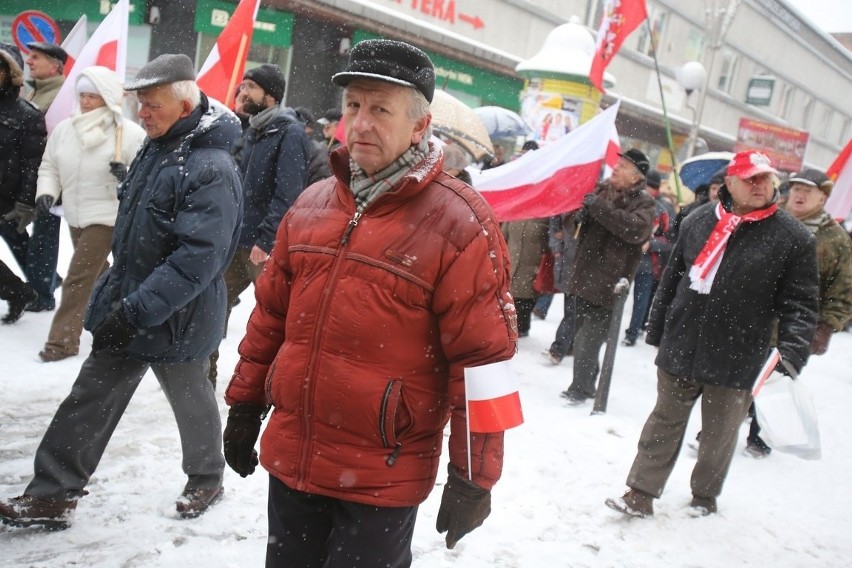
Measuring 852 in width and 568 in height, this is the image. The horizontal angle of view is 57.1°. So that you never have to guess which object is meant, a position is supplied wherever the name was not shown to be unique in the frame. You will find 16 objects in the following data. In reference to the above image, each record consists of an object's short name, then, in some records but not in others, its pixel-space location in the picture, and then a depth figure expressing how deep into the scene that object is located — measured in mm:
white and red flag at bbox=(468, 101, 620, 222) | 6676
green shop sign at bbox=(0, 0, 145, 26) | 15297
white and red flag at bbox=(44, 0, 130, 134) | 6629
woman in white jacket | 5574
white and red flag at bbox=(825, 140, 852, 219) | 8492
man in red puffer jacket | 2219
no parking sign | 9461
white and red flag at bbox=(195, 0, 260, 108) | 7098
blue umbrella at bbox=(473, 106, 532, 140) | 12234
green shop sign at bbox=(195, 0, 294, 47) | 15078
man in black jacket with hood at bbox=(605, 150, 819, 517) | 4199
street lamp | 17375
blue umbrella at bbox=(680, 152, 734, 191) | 9570
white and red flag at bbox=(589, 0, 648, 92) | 9641
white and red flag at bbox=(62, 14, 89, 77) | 7996
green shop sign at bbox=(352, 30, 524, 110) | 18312
